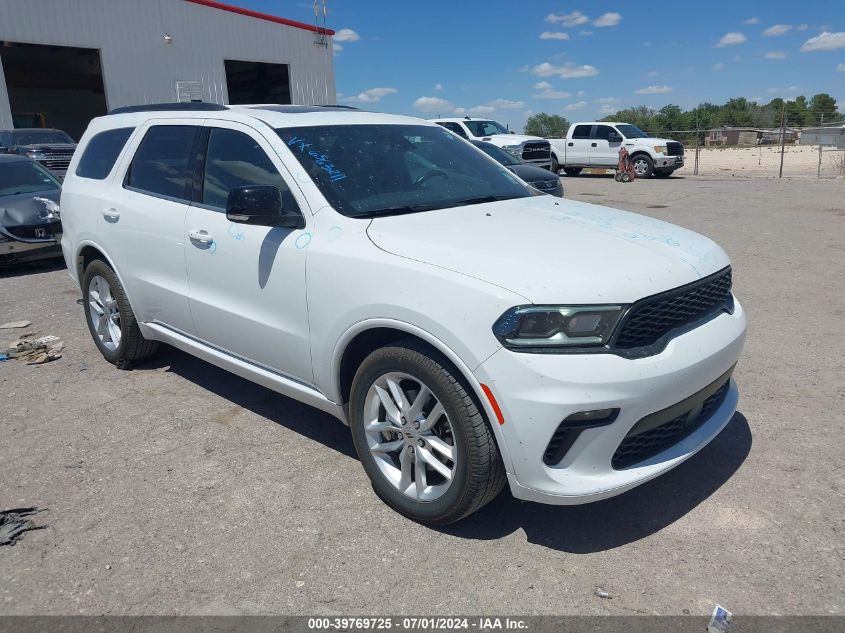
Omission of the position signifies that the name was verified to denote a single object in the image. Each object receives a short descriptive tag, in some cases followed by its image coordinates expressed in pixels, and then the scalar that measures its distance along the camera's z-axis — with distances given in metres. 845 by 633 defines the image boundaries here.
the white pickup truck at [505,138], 20.31
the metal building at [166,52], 21.19
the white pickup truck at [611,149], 23.44
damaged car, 8.58
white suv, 2.56
